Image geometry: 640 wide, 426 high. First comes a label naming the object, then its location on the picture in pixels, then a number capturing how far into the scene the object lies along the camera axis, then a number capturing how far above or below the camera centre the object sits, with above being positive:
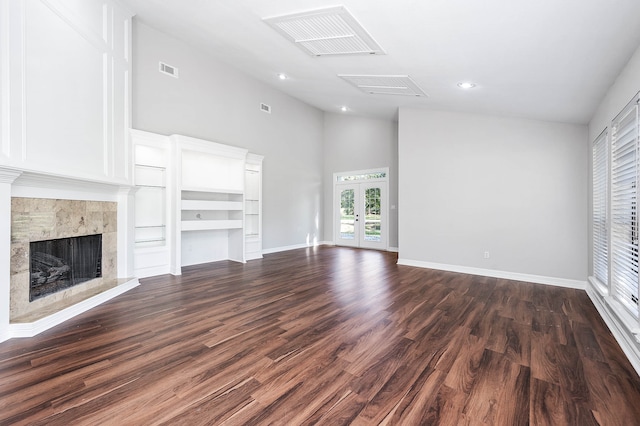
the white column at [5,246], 2.46 -0.33
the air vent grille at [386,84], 4.20 +2.00
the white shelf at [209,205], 5.14 +0.10
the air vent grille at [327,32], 3.00 +2.06
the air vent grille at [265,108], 6.87 +2.47
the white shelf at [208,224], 5.13 -0.28
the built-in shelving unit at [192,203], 4.81 +0.13
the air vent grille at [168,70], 5.00 +2.48
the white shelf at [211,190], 5.15 +0.38
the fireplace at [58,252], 2.73 -0.50
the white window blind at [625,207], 2.46 +0.05
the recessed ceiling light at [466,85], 3.70 +1.67
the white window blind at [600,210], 3.30 +0.03
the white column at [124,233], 4.20 -0.35
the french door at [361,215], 8.08 -0.11
